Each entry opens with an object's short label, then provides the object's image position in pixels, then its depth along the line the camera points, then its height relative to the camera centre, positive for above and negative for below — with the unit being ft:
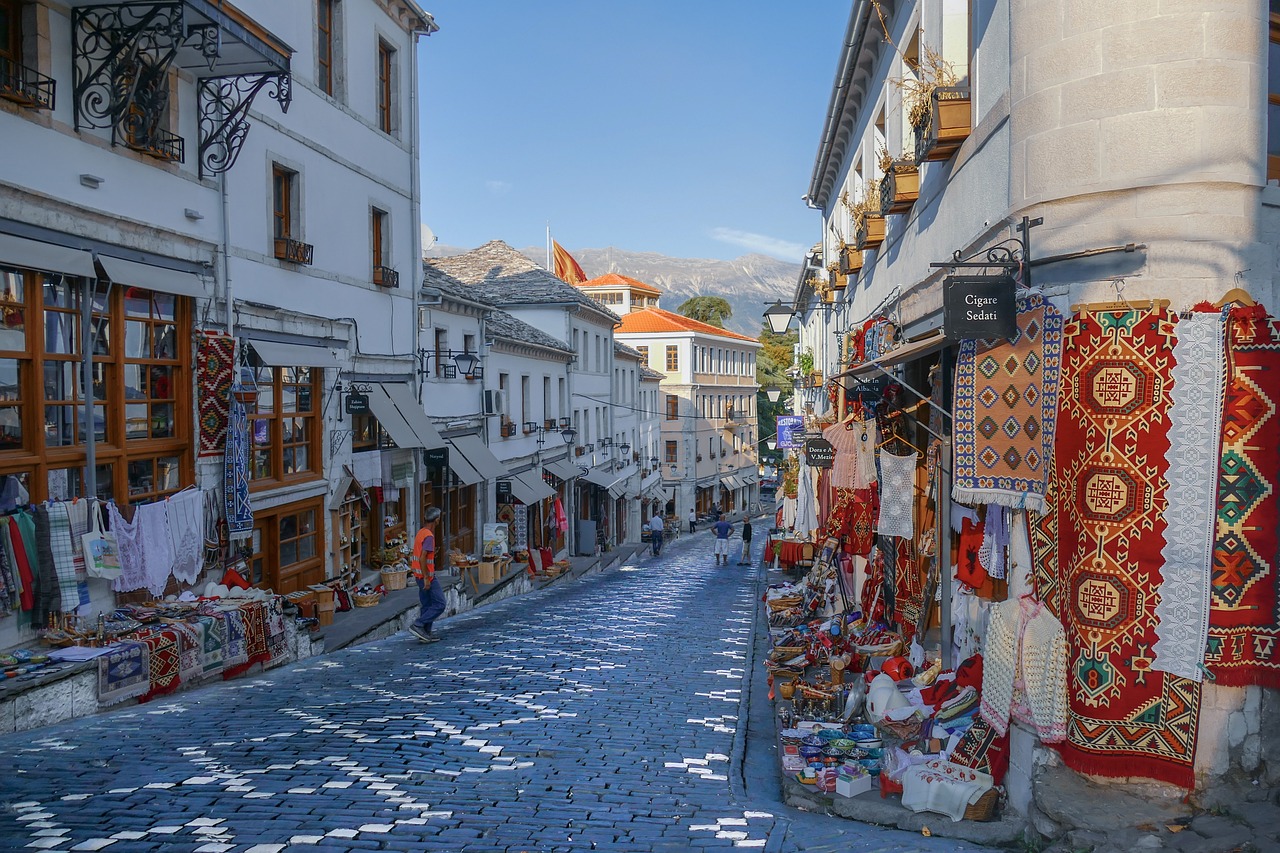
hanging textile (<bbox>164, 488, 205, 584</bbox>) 36.04 -4.73
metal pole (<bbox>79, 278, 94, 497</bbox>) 31.94 +1.06
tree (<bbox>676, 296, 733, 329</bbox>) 274.77 +26.96
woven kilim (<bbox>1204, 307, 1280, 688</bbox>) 19.33 -2.34
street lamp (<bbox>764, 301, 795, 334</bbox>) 70.57 +6.68
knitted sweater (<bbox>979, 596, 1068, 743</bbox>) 20.47 -5.77
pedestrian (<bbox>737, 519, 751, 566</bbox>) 98.02 -14.26
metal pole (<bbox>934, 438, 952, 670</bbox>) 28.76 -4.32
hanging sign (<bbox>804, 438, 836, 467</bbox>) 43.42 -2.15
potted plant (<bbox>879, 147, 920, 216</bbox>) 34.78 +8.04
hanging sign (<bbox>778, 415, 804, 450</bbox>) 74.20 -2.13
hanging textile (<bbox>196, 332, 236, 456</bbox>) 38.83 +0.87
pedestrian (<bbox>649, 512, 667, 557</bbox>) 109.81 -14.50
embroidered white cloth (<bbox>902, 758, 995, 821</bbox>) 20.81 -8.37
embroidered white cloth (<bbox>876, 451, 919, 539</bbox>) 32.63 -3.11
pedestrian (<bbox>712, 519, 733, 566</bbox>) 94.48 -13.41
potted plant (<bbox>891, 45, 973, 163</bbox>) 27.27 +8.58
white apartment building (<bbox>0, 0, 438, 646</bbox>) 30.63 +6.50
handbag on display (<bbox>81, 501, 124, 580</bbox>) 31.37 -4.77
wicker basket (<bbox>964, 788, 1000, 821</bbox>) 20.75 -8.74
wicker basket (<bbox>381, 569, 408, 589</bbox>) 55.26 -9.94
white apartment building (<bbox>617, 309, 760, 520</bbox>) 183.01 -0.13
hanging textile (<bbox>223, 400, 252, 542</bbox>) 40.04 -3.04
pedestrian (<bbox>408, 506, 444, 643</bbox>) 41.55 -7.93
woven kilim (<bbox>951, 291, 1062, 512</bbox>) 20.95 -0.17
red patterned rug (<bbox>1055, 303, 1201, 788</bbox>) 19.71 -3.11
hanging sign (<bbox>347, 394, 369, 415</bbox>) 52.47 +0.09
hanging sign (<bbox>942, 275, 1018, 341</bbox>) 21.29 +2.15
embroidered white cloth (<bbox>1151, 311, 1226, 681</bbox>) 19.36 -1.81
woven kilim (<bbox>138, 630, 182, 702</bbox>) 30.45 -8.26
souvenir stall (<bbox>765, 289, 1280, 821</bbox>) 19.49 -3.17
